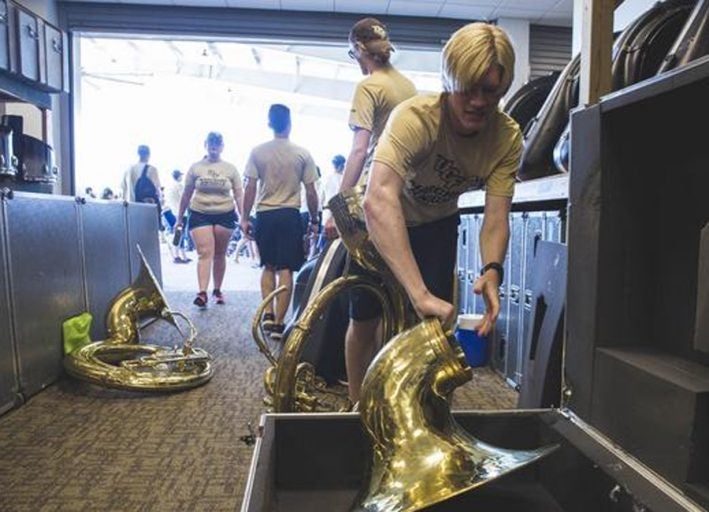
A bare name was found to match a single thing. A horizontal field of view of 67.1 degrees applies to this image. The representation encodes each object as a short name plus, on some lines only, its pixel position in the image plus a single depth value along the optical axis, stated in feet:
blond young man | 3.16
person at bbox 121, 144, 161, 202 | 17.49
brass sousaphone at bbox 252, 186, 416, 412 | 3.93
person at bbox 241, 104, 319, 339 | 9.89
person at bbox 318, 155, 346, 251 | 18.84
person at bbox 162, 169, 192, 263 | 27.20
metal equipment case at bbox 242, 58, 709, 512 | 2.71
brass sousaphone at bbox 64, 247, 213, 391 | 6.73
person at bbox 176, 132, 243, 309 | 11.94
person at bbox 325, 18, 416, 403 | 5.92
